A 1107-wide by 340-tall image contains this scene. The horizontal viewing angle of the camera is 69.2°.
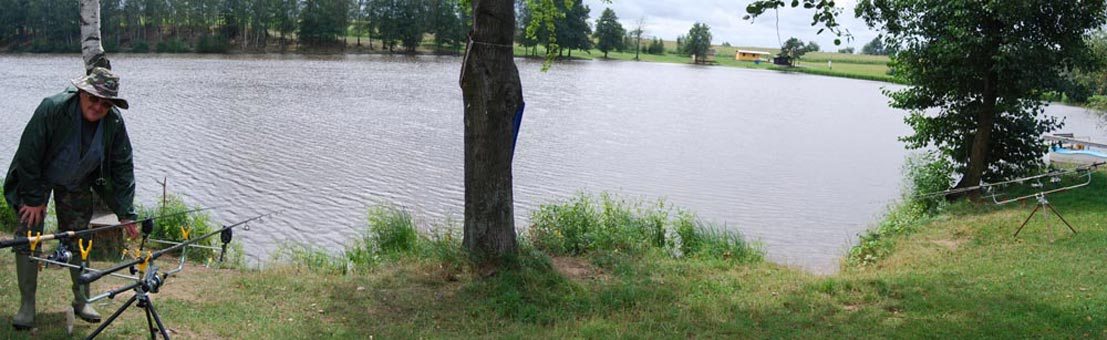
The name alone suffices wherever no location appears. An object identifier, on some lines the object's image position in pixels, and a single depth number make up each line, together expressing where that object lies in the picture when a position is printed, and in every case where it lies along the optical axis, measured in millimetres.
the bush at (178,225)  10071
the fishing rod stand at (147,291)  4809
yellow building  139625
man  5465
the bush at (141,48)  71750
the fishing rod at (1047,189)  10242
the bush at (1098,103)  20772
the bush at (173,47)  73412
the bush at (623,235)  9992
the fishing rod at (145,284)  4746
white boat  19766
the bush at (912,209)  11766
